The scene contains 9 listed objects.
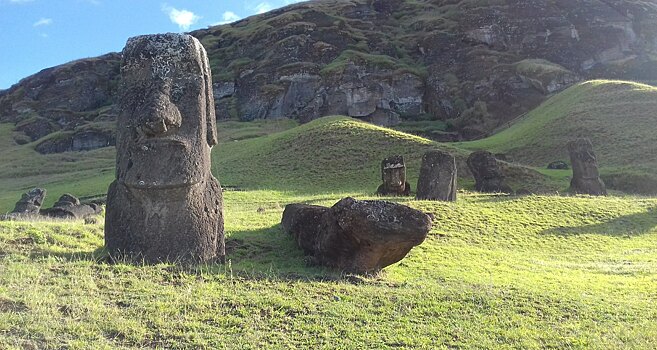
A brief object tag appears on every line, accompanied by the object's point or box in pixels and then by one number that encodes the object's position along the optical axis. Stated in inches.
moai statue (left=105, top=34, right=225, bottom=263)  368.5
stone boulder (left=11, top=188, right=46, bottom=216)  858.8
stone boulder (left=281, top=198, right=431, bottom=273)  363.6
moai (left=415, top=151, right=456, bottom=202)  858.1
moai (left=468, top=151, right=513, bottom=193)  1056.2
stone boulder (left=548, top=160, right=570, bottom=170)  1440.7
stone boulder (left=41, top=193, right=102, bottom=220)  739.4
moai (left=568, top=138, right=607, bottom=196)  1021.2
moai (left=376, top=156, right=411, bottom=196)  949.2
